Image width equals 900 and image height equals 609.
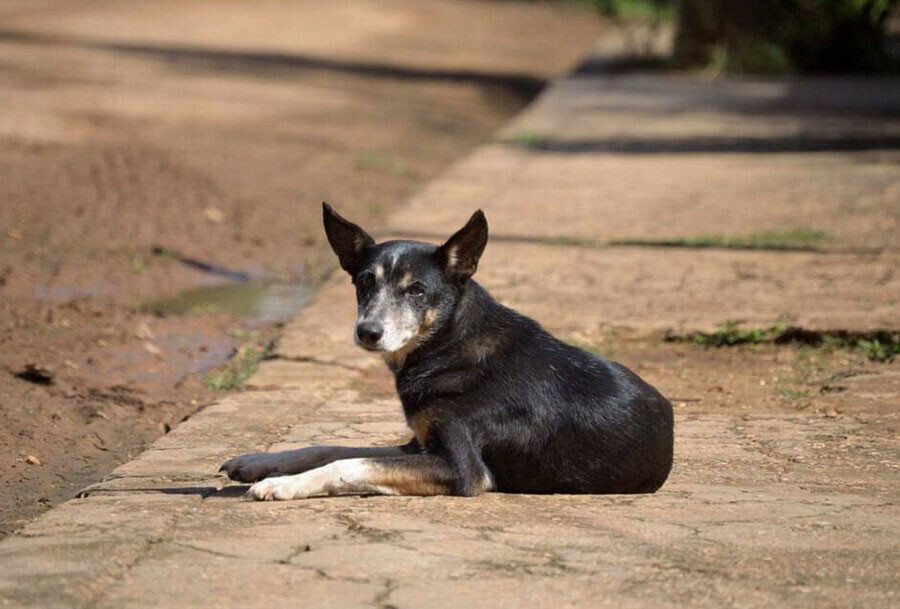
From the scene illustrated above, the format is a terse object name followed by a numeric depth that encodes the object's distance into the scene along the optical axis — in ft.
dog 34.04
